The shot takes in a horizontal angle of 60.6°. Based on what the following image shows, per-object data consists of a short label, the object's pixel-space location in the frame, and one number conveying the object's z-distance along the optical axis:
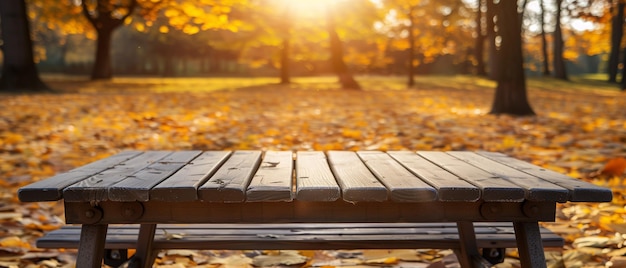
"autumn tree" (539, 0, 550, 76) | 31.86
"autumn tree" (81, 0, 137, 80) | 22.92
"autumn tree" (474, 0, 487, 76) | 30.89
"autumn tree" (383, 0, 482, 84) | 24.86
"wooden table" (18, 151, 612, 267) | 1.65
